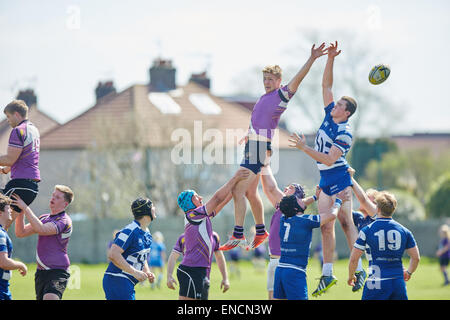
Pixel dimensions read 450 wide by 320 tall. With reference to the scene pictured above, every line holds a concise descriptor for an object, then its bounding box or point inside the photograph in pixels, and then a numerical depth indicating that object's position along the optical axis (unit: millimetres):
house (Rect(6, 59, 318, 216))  42000
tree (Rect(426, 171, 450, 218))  44112
